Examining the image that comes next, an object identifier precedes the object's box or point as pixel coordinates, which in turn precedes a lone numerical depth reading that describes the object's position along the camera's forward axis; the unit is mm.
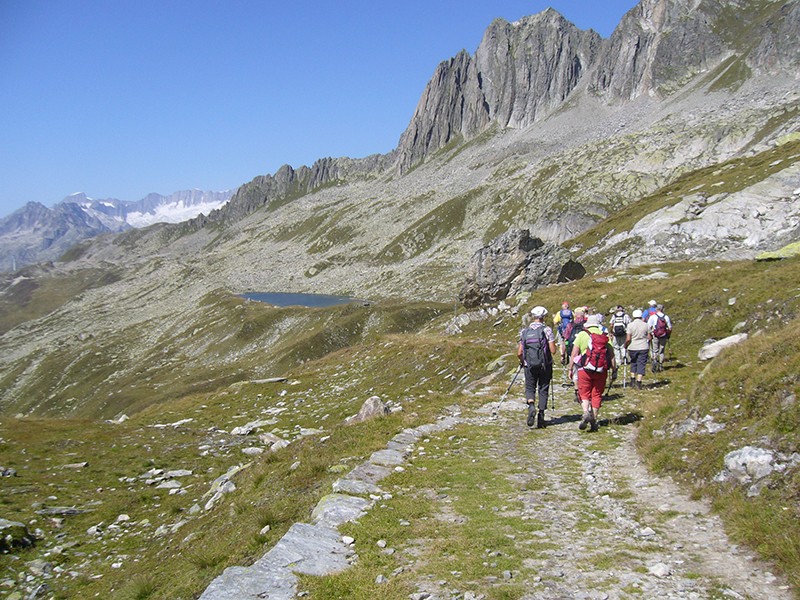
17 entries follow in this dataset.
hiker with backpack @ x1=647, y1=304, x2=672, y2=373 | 22531
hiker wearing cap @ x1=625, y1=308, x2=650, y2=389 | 20469
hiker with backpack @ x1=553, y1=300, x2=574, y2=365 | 23562
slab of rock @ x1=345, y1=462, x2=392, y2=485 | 11672
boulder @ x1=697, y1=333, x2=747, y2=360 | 21719
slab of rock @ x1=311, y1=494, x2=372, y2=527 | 9506
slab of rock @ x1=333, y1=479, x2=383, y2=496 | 10766
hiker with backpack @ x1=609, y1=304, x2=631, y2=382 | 22805
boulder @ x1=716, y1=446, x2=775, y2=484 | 8527
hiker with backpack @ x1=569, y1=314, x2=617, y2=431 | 15172
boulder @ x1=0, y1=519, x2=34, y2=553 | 14195
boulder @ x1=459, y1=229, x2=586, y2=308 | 54344
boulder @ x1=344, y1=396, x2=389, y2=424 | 19275
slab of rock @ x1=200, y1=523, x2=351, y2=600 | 7375
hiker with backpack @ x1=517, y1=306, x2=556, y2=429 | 15914
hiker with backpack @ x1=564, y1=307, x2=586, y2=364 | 21203
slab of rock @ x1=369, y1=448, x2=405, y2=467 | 12938
